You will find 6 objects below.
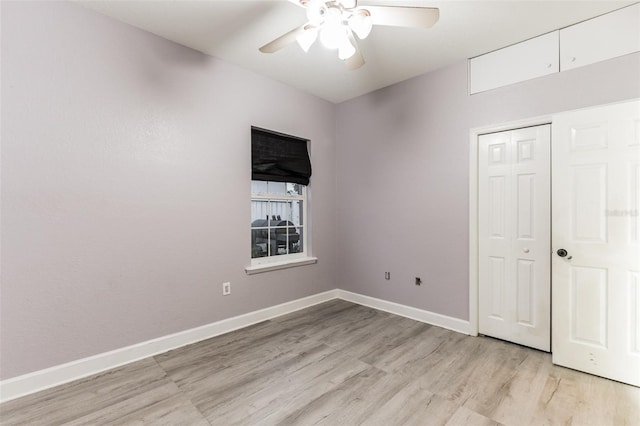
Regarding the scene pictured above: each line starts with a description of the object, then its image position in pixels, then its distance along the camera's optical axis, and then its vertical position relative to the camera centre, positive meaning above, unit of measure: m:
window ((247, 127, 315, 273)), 3.47 +0.16
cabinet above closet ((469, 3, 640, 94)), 2.24 +1.41
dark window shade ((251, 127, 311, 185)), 3.41 +0.68
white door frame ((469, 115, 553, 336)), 2.99 -0.17
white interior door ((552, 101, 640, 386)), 2.14 -0.22
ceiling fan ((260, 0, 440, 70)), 1.72 +1.20
